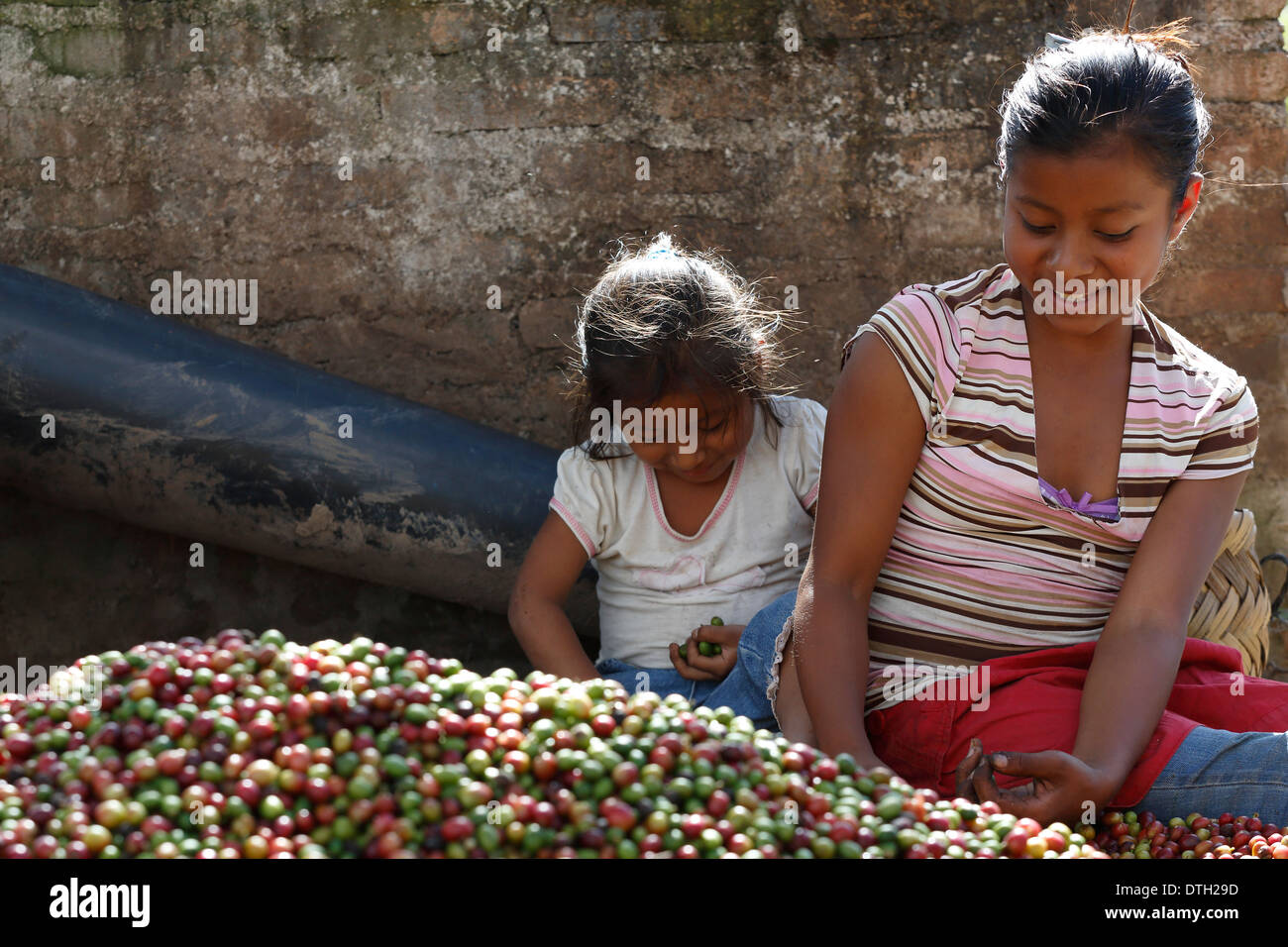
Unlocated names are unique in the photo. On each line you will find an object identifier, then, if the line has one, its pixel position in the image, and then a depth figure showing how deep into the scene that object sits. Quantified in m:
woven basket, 2.86
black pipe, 3.14
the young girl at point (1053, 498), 2.09
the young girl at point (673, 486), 2.65
